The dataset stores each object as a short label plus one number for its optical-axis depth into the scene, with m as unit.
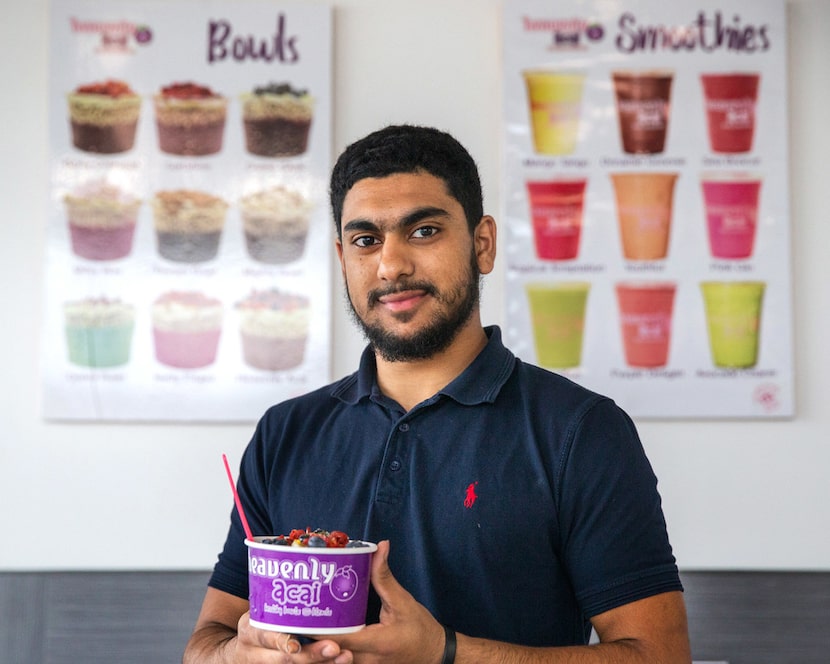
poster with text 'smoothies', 2.00
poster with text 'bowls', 2.00
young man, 1.05
